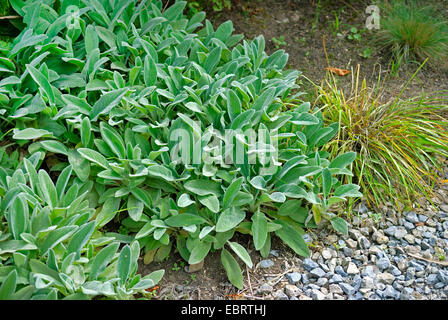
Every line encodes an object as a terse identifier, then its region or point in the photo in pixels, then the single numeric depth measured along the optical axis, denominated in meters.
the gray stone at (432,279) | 2.31
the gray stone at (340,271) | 2.36
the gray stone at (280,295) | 2.25
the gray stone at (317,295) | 2.22
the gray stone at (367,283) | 2.28
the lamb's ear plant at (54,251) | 1.92
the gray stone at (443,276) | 2.29
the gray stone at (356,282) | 2.29
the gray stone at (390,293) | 2.24
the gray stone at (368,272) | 2.34
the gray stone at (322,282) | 2.30
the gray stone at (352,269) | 2.37
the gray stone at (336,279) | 2.31
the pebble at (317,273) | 2.34
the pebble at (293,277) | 2.32
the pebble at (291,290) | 2.26
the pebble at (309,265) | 2.38
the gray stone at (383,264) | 2.39
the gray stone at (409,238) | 2.54
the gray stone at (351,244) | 2.51
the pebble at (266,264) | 2.39
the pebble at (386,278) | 2.32
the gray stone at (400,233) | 2.56
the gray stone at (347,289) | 2.25
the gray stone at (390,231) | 2.58
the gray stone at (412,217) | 2.67
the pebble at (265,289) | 2.27
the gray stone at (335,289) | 2.26
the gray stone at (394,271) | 2.36
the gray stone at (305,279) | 2.33
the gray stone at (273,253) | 2.46
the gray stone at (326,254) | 2.44
